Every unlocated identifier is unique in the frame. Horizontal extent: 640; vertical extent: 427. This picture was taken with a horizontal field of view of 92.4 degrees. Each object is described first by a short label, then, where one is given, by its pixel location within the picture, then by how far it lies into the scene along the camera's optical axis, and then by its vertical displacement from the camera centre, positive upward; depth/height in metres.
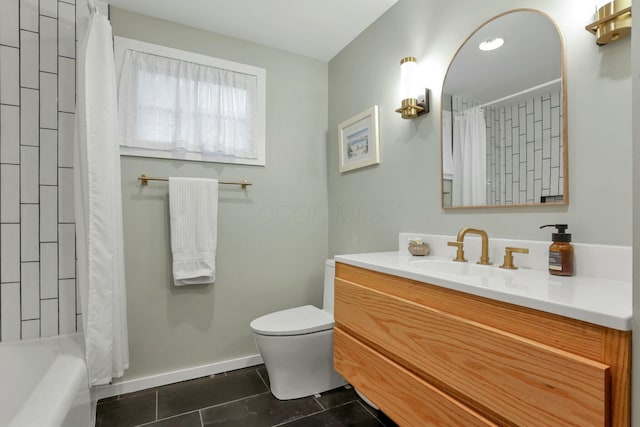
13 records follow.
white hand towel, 1.93 -0.08
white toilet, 1.69 -0.77
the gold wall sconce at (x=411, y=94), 1.60 +0.65
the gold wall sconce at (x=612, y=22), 0.89 +0.59
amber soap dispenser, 0.98 -0.12
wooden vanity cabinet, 0.59 -0.36
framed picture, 1.95 +0.52
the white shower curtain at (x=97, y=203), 1.41 +0.06
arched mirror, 1.11 +0.41
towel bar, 1.89 +0.23
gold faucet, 1.24 -0.09
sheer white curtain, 1.90 +0.72
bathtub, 0.91 -0.64
